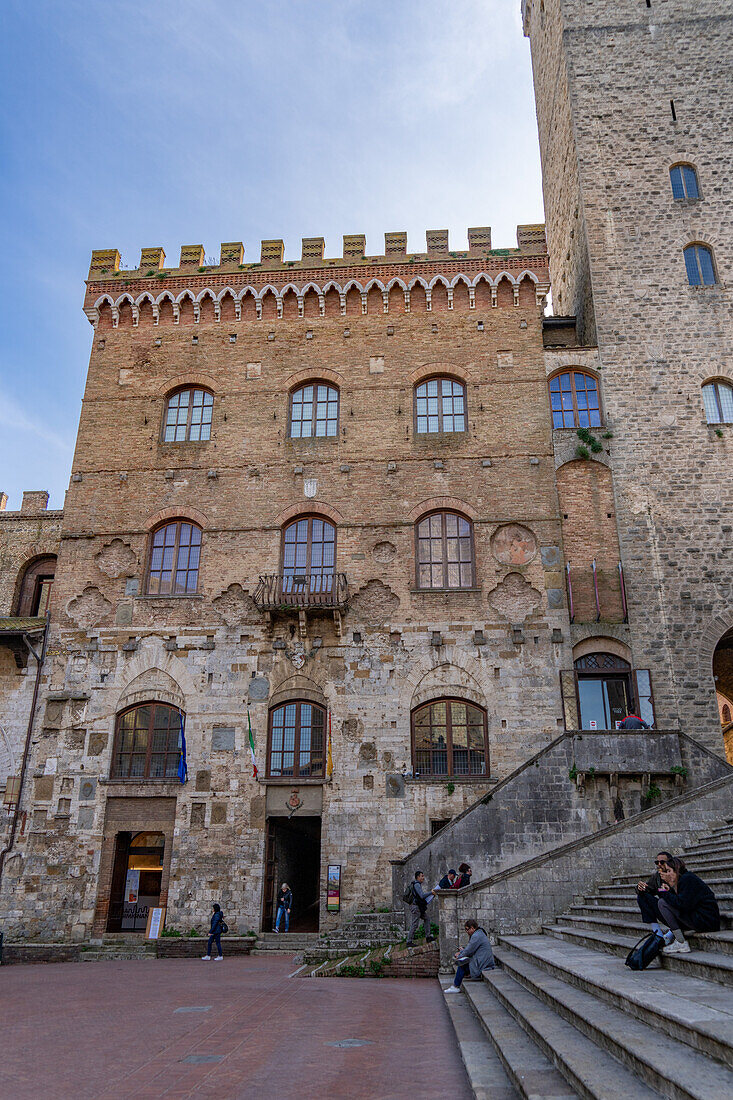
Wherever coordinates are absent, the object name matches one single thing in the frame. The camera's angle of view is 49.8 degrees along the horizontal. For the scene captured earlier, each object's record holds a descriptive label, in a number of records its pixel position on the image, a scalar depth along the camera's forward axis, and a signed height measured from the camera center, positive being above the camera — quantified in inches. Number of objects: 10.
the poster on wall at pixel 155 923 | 732.0 -46.0
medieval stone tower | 797.9 +640.2
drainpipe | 775.1 +132.1
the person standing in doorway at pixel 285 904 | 735.1 -29.1
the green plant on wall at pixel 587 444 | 852.6 +430.2
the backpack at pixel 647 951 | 306.0 -28.0
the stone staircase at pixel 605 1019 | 205.2 -44.8
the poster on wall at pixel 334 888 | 727.1 -15.1
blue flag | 777.6 +95.9
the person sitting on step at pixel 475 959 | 467.2 -48.3
